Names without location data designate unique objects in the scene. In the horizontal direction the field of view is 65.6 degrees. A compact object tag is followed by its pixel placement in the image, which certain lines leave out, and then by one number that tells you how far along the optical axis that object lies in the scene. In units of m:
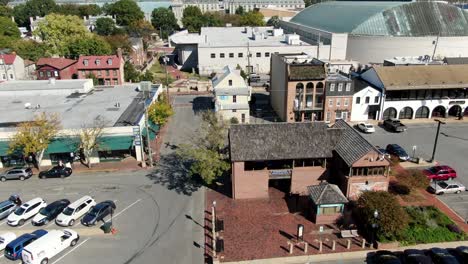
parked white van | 29.37
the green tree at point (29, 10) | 177.25
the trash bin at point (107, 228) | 33.66
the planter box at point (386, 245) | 31.78
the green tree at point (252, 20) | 159.00
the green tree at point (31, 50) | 98.25
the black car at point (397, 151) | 48.41
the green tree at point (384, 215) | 31.55
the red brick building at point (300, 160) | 37.38
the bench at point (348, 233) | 32.94
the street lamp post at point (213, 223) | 31.01
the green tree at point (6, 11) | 164.50
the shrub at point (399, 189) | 40.04
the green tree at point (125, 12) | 171.00
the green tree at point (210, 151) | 38.66
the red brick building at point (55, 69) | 80.50
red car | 42.70
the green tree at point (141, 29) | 150.66
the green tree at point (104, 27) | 135.12
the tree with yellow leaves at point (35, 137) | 43.34
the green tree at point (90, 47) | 91.12
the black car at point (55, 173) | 44.12
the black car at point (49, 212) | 35.16
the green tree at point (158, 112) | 54.49
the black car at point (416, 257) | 28.95
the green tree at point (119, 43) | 100.50
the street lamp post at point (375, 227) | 31.33
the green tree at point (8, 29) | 120.56
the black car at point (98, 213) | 34.91
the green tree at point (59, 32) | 98.38
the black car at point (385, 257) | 29.20
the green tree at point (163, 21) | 174.38
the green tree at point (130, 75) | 86.06
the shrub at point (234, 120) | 59.79
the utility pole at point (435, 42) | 95.38
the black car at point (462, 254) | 29.83
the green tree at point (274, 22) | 156.50
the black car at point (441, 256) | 29.16
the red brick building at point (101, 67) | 80.38
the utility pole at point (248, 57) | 97.40
